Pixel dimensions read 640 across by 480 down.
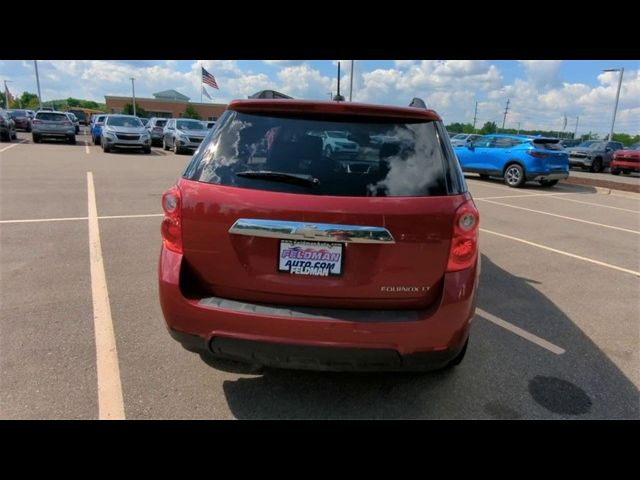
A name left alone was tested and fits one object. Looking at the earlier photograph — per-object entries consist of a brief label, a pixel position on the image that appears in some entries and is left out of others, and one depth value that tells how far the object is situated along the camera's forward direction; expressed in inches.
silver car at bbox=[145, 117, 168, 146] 1087.6
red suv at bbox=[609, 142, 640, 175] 889.5
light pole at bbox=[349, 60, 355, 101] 1095.0
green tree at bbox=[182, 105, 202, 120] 2927.4
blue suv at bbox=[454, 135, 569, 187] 560.1
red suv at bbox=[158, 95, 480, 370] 90.4
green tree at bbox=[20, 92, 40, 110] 4192.9
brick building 3004.4
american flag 1428.4
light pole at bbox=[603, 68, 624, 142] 1476.0
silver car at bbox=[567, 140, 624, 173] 978.1
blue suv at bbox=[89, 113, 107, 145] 937.6
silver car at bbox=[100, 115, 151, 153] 779.4
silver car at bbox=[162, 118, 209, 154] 871.1
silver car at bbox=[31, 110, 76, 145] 908.0
